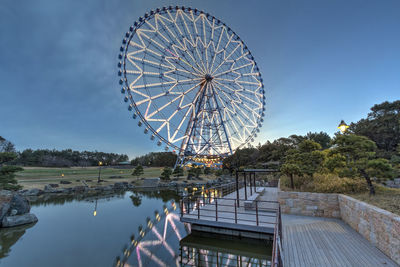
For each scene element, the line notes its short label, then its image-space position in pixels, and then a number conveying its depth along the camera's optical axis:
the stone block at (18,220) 10.65
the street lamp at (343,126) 8.74
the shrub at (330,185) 8.90
